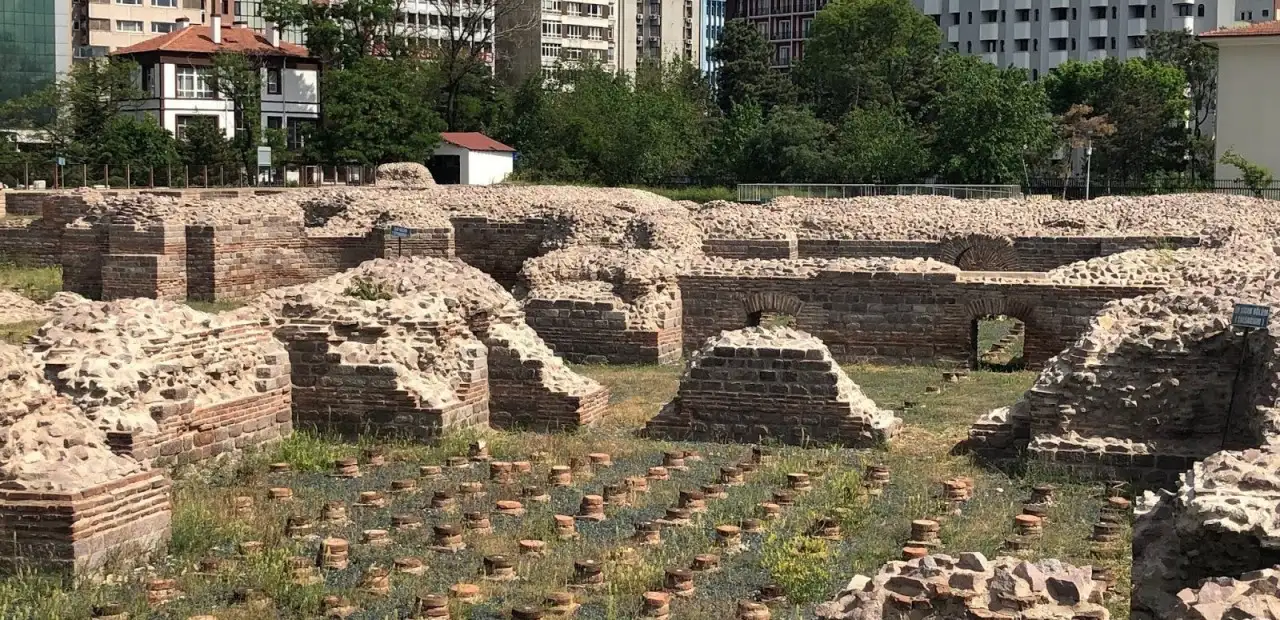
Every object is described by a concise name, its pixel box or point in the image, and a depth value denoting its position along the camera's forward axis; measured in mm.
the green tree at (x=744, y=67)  74500
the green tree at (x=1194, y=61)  67625
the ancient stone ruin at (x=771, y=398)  13219
